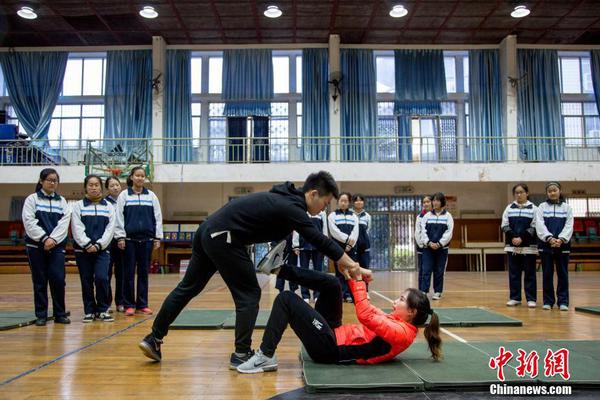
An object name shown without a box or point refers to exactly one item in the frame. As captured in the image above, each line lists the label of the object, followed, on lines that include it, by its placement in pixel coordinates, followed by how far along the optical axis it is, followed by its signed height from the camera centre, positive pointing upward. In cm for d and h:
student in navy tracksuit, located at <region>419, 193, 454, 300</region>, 643 -5
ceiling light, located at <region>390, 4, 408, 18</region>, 1245 +551
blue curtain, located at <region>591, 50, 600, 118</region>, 1505 +468
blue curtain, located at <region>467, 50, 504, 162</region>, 1482 +373
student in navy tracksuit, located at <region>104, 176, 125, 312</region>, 523 -11
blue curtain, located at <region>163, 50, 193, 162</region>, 1466 +388
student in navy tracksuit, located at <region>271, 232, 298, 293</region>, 651 -28
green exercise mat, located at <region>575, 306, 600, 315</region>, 507 -75
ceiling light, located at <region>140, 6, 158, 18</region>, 1250 +559
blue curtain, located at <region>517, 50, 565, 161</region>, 1470 +372
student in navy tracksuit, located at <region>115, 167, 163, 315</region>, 512 +11
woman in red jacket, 274 -48
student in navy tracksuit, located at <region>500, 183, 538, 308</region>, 571 -8
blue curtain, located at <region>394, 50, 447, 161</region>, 1491 +433
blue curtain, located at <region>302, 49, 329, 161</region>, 1465 +394
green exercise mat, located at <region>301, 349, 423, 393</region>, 239 -67
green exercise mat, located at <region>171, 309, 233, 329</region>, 436 -70
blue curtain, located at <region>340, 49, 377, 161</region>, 1476 +385
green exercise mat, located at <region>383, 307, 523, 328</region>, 438 -72
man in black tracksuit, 273 +5
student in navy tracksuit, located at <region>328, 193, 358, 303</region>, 637 +18
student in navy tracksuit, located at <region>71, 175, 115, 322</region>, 472 +0
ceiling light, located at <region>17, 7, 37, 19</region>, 1236 +558
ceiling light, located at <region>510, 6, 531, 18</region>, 1258 +549
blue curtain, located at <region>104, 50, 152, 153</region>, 1479 +419
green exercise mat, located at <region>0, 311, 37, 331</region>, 440 -67
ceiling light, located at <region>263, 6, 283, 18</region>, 1251 +556
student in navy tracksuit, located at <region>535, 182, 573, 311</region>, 542 -5
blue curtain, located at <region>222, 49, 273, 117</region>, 1488 +454
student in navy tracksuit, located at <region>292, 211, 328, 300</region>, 641 -14
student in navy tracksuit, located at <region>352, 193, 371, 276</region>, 661 +3
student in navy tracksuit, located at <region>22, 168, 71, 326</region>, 452 +2
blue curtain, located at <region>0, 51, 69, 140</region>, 1470 +459
